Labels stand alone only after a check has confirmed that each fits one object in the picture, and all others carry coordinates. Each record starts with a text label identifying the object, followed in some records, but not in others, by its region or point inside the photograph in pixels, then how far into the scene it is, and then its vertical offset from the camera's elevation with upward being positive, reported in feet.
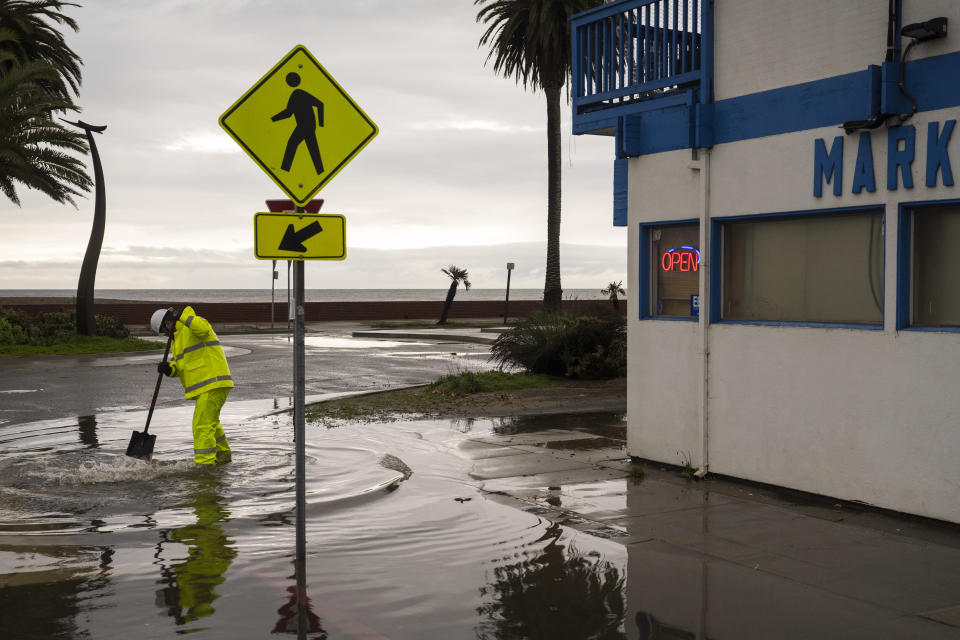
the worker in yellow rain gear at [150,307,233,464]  32.94 -2.29
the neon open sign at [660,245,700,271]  31.40 +1.39
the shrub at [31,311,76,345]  95.72 -2.31
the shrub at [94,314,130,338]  104.53 -2.45
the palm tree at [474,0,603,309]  94.43 +24.25
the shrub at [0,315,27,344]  91.76 -2.72
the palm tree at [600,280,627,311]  152.66 +1.97
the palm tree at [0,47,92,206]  87.66 +15.21
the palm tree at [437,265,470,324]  160.76 +4.38
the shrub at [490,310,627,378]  58.54 -2.56
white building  24.61 +1.81
